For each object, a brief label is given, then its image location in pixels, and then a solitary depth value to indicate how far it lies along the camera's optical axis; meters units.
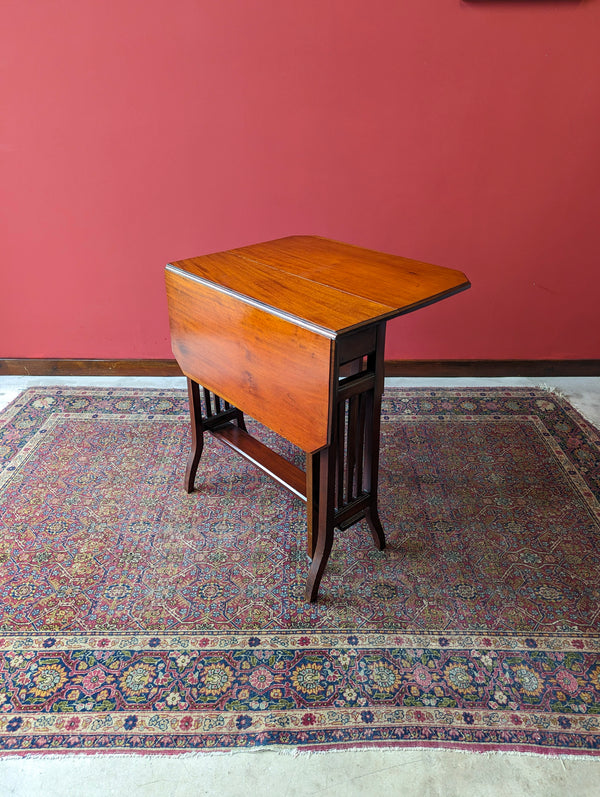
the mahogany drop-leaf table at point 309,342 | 1.45
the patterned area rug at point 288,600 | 1.46
